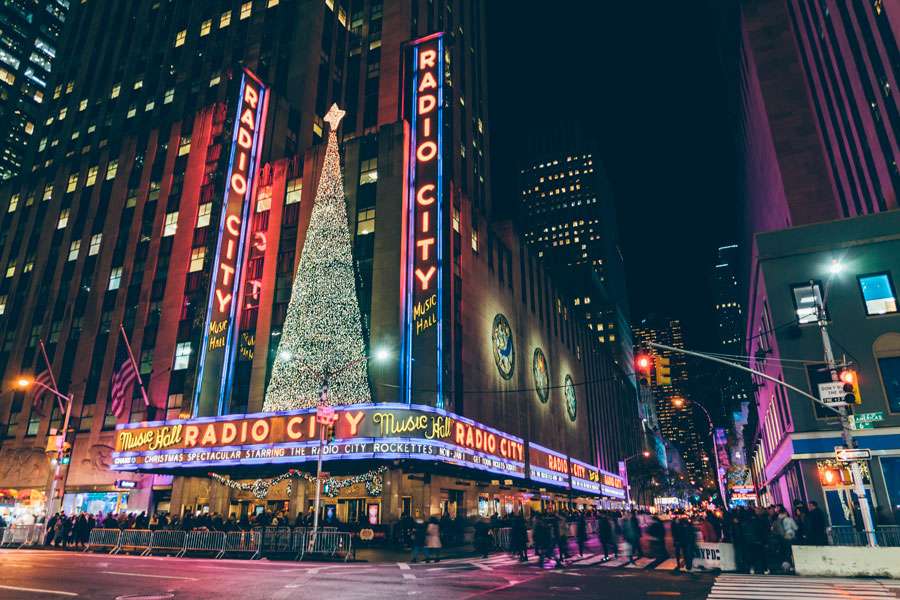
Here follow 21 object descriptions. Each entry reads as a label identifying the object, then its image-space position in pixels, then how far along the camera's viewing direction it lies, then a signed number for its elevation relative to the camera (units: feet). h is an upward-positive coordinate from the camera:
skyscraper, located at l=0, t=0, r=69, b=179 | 368.48 +282.56
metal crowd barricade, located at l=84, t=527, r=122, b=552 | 90.84 -3.38
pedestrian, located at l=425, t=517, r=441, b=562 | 72.94 -3.06
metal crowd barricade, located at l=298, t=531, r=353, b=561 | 77.20 -3.79
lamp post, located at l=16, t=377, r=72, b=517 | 98.45 +11.92
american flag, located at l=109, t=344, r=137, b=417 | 121.49 +26.91
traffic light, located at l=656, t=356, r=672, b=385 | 49.41 +11.40
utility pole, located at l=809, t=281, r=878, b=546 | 54.65 +6.07
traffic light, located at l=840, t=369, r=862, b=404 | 55.82 +10.94
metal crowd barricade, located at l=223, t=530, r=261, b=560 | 79.92 -3.54
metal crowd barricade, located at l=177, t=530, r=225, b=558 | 81.40 -3.56
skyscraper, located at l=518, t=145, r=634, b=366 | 582.35 +246.22
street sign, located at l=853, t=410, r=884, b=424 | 80.95 +12.25
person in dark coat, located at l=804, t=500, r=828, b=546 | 59.93 -1.73
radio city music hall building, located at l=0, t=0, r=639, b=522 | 113.29 +58.40
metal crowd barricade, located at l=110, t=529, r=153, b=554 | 87.10 -3.47
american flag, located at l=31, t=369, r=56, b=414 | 150.41 +31.62
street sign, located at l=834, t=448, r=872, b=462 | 54.49 +4.90
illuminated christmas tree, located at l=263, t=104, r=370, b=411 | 111.65 +35.39
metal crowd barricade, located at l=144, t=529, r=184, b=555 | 84.58 -3.62
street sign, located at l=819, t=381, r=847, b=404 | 55.77 +10.68
